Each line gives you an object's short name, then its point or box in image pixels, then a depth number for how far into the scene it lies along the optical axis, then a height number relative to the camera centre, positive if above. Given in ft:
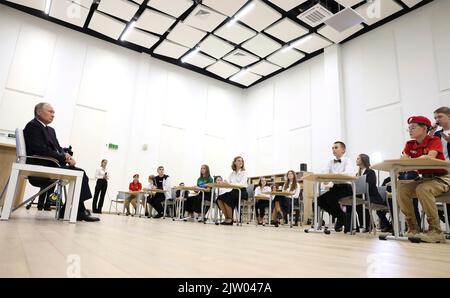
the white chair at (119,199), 24.47 +0.63
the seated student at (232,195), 15.48 +0.89
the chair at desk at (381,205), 12.81 +0.68
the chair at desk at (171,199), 20.41 +0.68
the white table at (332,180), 10.72 +1.42
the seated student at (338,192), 12.08 +1.04
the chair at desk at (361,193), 11.91 +1.04
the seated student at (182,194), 18.63 +1.05
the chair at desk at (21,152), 8.60 +1.43
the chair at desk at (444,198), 8.66 +0.74
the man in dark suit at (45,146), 8.99 +1.75
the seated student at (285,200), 18.70 +0.92
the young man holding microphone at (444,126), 9.40 +3.12
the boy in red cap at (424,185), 8.23 +1.07
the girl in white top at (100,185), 21.66 +1.52
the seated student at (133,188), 24.00 +1.55
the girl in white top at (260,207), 20.09 +0.44
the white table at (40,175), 7.98 +0.81
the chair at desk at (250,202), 18.30 +0.79
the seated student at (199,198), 18.76 +0.81
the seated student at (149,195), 21.14 +0.92
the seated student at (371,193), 12.50 +1.10
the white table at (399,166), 7.74 +1.54
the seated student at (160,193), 20.43 +1.08
